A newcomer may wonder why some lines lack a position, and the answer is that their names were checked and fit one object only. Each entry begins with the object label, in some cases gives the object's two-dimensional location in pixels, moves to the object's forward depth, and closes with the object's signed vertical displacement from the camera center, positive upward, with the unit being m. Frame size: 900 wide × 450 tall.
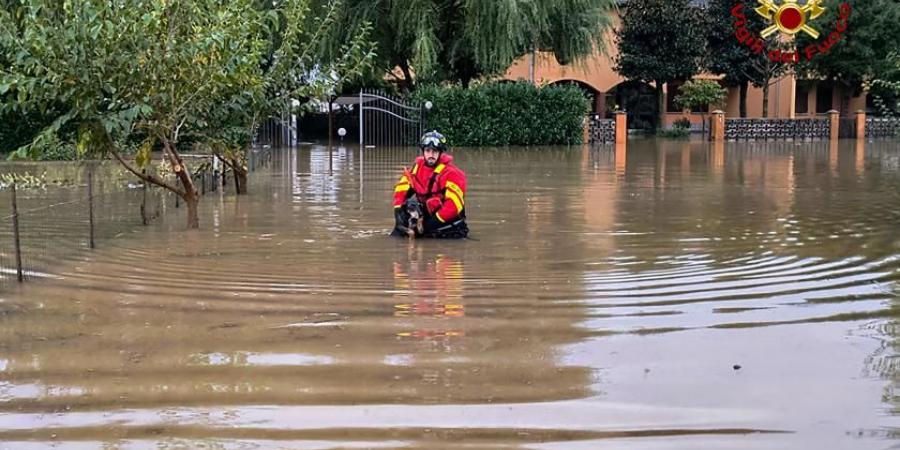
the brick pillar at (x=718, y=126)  37.12 +0.49
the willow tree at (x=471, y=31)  28.23 +3.25
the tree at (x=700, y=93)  43.25 +2.02
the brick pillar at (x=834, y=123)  38.81 +0.62
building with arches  46.41 +2.31
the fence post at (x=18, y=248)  7.50 -0.83
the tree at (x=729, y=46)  41.16 +3.97
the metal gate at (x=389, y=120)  30.88 +0.62
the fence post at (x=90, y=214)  9.45 -0.71
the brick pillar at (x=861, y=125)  39.19 +0.55
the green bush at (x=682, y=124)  42.75 +0.67
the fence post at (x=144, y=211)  11.13 -0.81
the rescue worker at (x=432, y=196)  9.59 -0.56
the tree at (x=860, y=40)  39.81 +4.08
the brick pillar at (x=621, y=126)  33.44 +0.45
